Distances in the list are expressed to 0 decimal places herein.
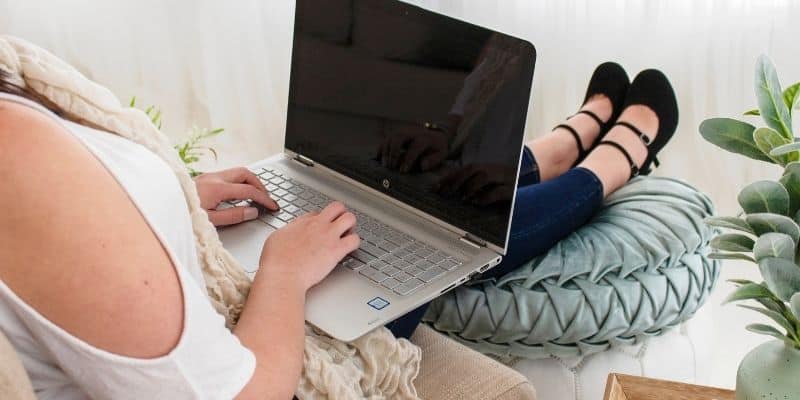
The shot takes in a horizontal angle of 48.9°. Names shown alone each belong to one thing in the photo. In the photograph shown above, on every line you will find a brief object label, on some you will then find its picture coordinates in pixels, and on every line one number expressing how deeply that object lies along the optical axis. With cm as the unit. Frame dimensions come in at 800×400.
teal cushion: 127
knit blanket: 76
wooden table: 97
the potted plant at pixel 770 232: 80
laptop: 103
